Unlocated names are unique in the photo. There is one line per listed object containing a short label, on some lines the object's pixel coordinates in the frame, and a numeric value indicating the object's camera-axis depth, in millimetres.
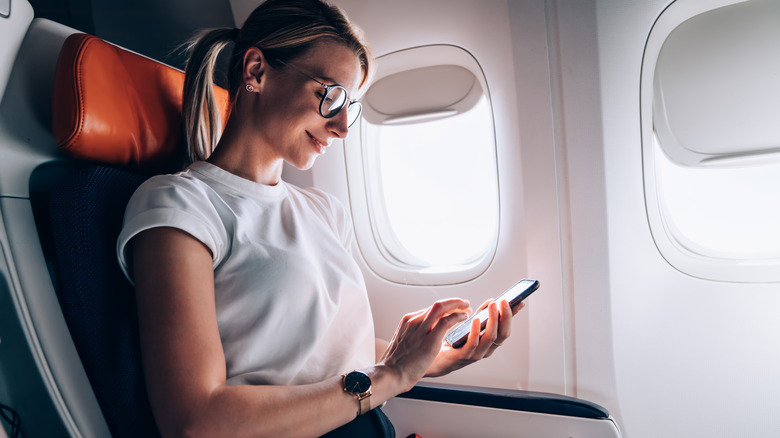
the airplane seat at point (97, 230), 821
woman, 757
